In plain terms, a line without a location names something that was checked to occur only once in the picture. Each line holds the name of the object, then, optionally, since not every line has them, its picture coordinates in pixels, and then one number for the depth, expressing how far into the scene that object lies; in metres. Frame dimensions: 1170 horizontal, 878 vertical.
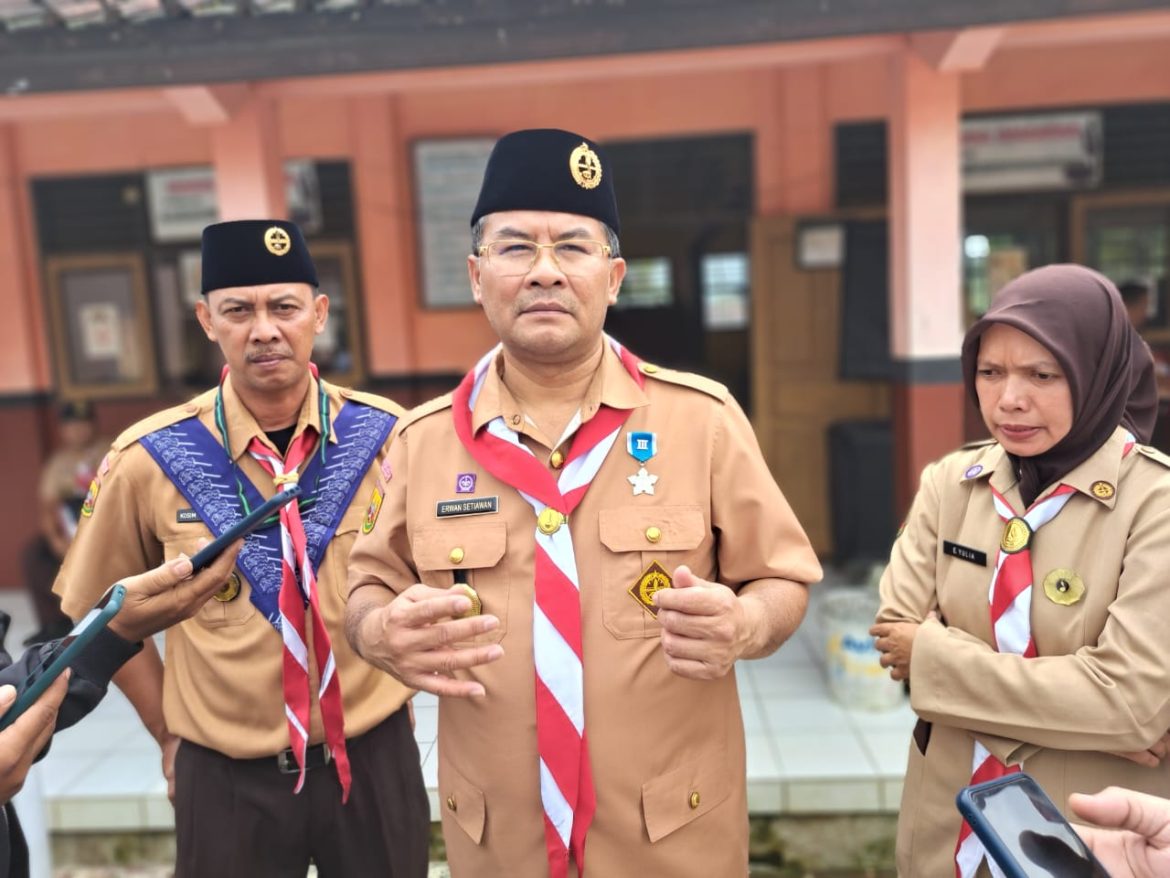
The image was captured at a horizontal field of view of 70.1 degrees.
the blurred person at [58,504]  4.76
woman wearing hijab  1.42
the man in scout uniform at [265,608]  1.85
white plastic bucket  3.69
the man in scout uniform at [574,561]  1.47
